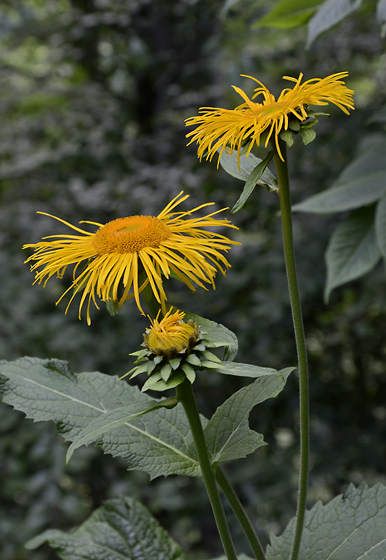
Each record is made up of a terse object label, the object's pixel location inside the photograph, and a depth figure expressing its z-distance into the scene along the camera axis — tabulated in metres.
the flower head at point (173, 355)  0.77
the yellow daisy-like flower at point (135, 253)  0.78
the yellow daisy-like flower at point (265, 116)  0.79
